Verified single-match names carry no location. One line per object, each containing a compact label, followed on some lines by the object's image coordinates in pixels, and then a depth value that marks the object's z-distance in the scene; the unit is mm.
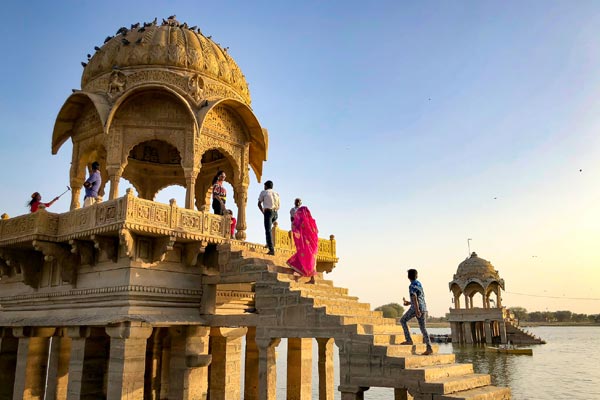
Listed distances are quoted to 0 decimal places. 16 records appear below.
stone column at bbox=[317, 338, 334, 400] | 13469
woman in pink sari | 11852
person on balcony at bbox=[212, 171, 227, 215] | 13812
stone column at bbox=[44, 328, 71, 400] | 13305
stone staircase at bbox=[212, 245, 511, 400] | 8328
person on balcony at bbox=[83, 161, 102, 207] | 12828
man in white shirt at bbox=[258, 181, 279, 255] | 13070
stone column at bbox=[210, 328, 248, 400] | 12992
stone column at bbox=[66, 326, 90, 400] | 11484
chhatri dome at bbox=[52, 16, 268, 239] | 13172
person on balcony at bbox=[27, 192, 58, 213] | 13830
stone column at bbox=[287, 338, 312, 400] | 13758
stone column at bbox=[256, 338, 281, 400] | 10180
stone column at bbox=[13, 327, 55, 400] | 13195
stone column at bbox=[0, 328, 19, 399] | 14352
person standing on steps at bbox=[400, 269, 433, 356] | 9578
